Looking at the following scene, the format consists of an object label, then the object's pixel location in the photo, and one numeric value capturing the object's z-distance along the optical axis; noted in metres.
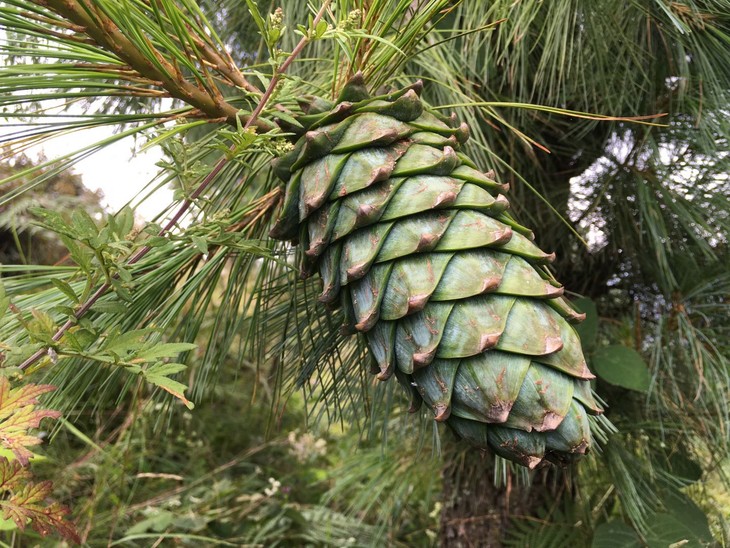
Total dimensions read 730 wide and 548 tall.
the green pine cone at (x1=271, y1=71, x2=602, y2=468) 0.34
